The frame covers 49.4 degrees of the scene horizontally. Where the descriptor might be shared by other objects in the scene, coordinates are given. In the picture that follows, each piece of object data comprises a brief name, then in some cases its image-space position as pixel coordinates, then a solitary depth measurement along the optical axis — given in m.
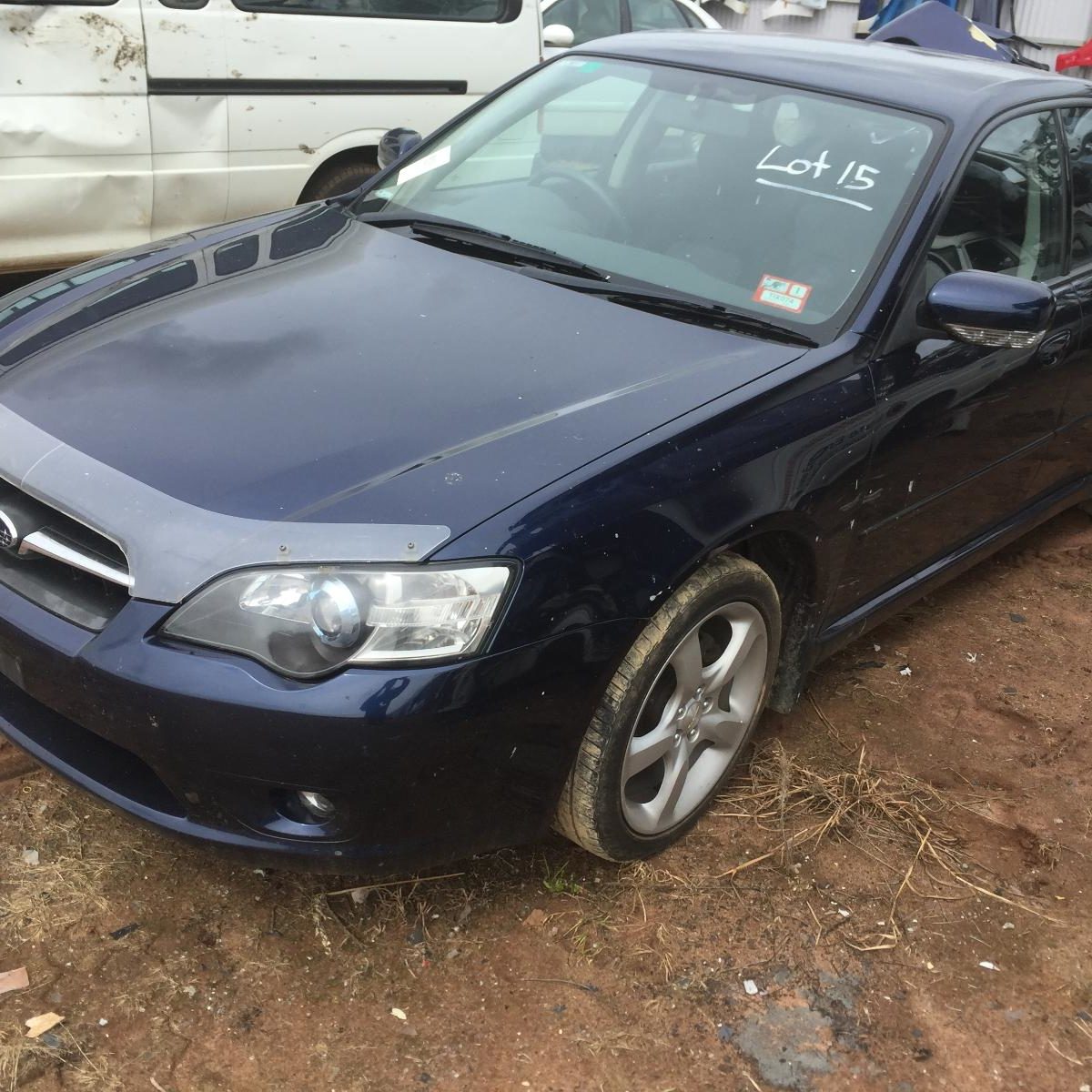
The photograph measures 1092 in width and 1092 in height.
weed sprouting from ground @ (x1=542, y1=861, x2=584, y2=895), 2.53
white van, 4.70
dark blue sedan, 1.97
